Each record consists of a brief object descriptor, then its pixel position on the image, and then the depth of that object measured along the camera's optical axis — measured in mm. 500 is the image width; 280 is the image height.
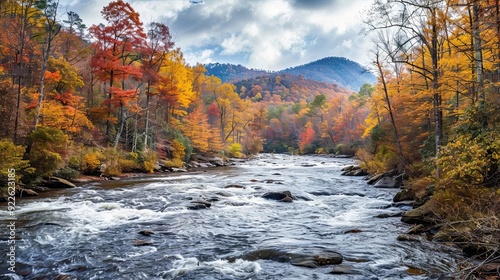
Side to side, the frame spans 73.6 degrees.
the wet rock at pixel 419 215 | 9443
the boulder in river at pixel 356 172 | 25453
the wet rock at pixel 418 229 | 8602
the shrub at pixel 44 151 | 14719
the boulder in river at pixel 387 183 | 18391
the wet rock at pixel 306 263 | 6434
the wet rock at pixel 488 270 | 5238
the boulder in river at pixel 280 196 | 14366
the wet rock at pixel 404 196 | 13328
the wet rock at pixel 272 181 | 20031
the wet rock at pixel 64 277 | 5816
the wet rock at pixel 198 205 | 12322
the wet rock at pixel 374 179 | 19922
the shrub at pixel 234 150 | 47250
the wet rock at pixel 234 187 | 17456
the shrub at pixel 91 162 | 20047
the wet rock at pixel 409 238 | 7973
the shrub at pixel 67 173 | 17531
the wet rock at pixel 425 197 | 11445
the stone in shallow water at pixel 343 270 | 6078
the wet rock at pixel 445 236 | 7383
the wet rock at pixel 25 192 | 13477
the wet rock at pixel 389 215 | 10875
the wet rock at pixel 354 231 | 9055
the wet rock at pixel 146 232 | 8719
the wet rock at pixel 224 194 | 15088
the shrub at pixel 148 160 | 24781
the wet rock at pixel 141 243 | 7816
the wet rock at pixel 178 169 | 27589
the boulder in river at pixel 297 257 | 6564
